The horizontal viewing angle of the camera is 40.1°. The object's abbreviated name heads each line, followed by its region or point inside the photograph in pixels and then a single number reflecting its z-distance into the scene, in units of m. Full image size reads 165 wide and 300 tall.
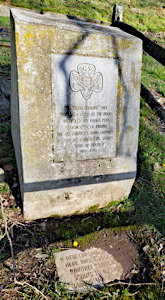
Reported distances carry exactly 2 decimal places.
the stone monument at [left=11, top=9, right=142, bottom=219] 2.32
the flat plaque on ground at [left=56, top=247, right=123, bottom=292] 2.04
